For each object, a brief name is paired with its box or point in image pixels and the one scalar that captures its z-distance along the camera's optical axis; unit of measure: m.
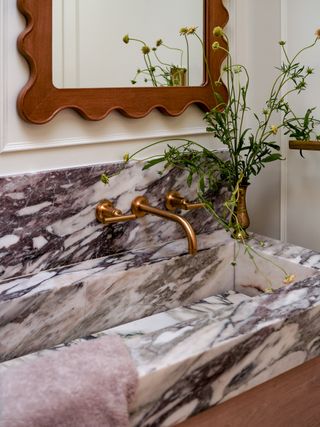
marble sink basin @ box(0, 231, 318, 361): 1.25
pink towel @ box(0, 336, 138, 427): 0.80
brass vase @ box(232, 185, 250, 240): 1.62
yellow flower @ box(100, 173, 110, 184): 1.43
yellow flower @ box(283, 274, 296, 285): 1.29
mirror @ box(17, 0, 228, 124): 1.30
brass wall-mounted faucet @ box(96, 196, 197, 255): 1.38
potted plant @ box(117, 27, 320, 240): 1.57
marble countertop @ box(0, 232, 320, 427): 0.90
